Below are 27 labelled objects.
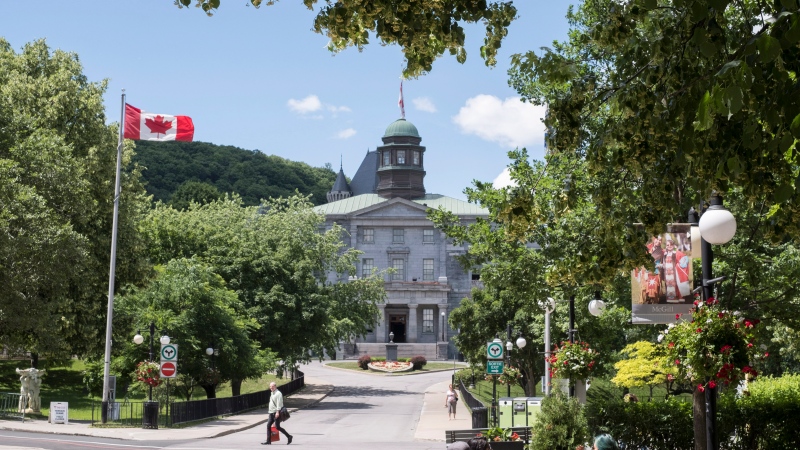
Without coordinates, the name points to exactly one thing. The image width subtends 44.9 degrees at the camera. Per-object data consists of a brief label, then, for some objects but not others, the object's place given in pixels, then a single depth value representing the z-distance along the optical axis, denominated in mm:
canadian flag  35625
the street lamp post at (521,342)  34125
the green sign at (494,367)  29547
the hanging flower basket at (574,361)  21703
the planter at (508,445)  19531
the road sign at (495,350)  29031
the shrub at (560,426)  17938
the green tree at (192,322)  40906
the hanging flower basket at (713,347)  12398
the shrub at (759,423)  17516
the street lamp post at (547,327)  26438
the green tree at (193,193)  126312
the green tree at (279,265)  54594
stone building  110938
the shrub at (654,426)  17781
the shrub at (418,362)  89750
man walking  26817
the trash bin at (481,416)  29812
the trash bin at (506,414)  30266
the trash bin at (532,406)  31484
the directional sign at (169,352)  32469
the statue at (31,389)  36344
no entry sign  32312
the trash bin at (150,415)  32312
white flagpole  33156
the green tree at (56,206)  35062
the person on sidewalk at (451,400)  38844
